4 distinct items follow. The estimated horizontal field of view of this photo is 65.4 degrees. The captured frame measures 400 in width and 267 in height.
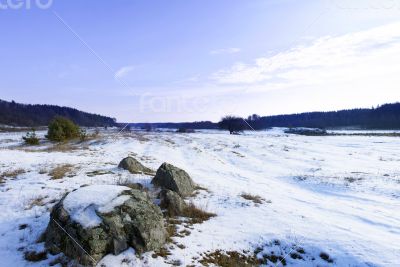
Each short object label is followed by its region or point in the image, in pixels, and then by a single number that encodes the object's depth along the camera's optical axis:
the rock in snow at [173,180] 14.84
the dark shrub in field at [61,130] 38.25
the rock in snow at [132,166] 18.47
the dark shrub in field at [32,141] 37.86
